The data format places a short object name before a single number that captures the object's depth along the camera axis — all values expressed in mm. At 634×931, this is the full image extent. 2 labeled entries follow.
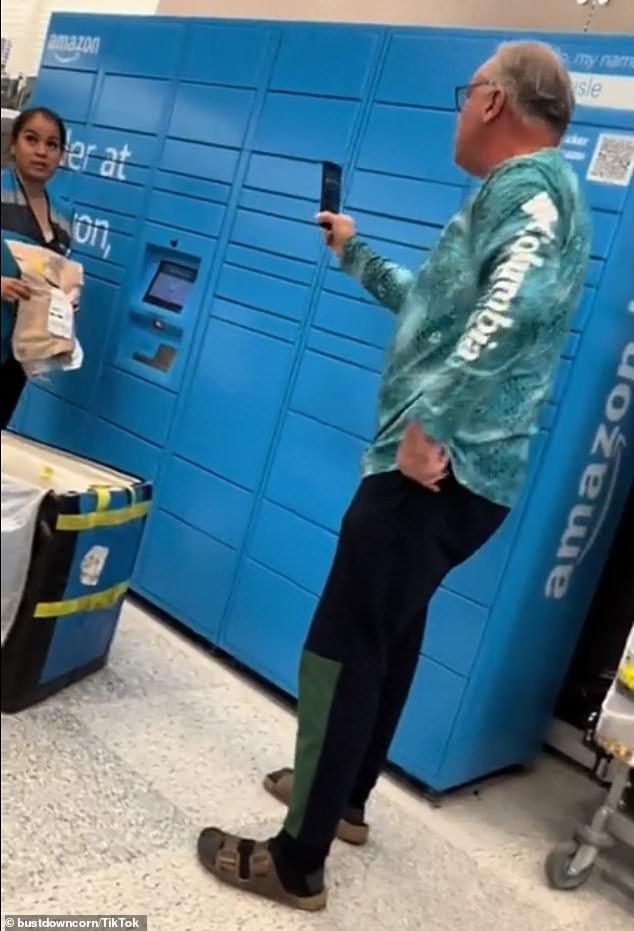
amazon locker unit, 2080
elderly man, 1479
